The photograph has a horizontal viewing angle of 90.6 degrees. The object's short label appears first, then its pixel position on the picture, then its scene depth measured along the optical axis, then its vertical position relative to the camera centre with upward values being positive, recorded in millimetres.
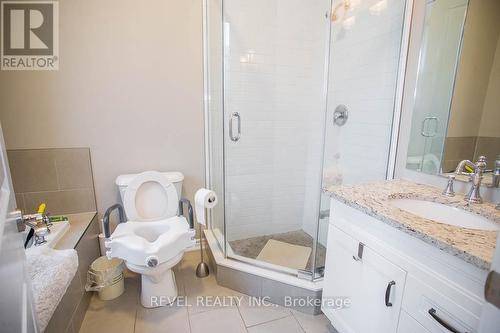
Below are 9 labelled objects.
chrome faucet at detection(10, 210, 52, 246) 1455 -639
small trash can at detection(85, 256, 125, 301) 1668 -1058
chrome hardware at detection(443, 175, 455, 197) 1236 -286
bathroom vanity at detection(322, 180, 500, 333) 778 -490
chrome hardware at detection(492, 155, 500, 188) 1113 -192
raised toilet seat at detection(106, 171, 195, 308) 1480 -711
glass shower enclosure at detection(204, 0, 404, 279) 1746 +117
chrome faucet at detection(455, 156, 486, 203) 1118 -219
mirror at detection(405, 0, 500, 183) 1152 +233
